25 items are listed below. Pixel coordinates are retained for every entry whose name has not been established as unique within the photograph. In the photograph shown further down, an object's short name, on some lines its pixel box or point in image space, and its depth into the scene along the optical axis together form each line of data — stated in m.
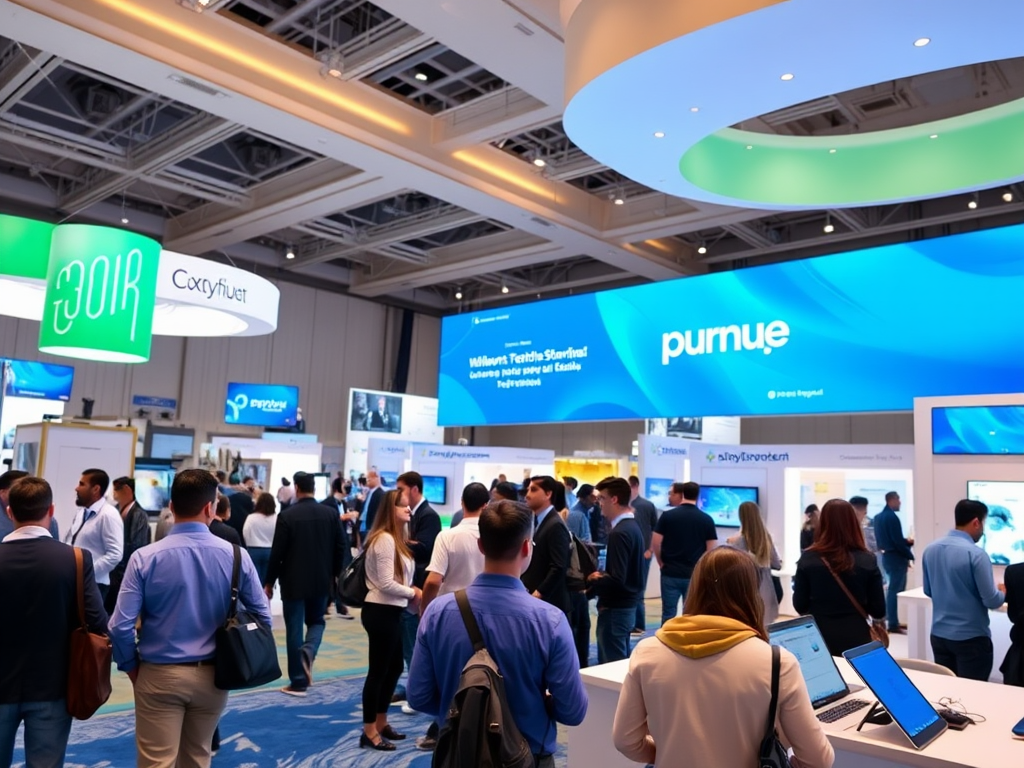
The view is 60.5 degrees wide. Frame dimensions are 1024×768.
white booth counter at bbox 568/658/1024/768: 2.37
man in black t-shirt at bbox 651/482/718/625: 6.48
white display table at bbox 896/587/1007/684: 5.95
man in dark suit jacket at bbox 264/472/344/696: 5.31
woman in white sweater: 4.34
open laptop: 2.61
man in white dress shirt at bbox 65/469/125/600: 4.95
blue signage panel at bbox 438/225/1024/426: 7.55
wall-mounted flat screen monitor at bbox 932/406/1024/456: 6.17
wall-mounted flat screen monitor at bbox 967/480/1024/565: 6.12
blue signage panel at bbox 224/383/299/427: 17.31
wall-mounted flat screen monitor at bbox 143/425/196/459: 15.54
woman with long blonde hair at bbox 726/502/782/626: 5.64
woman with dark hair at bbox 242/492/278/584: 7.09
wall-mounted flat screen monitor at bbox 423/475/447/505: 13.46
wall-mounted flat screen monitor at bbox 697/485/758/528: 10.61
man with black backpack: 2.12
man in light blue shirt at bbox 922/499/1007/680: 4.42
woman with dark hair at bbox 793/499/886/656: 3.90
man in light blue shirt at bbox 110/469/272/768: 2.76
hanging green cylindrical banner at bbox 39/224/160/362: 6.32
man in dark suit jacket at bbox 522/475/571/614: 4.65
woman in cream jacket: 1.89
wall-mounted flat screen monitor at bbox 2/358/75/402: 14.55
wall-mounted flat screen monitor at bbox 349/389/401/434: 17.31
